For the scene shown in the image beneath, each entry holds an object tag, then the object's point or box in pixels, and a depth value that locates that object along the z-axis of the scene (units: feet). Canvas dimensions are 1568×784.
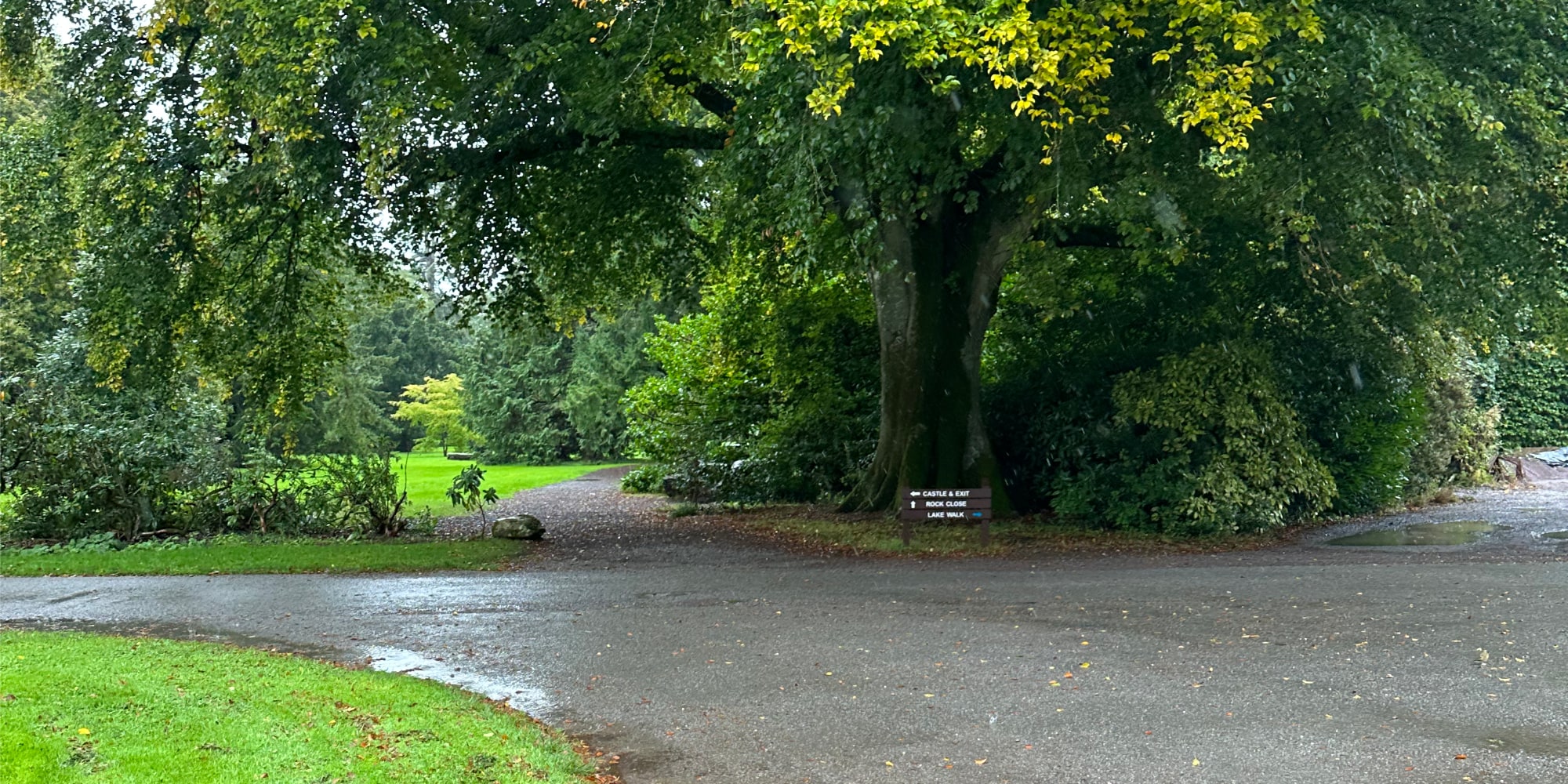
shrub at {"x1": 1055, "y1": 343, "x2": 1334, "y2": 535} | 46.34
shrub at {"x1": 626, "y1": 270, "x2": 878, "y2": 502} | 61.67
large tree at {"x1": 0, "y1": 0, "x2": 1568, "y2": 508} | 32.14
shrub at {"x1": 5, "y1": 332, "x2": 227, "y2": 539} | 49.78
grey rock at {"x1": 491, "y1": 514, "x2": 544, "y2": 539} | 49.73
